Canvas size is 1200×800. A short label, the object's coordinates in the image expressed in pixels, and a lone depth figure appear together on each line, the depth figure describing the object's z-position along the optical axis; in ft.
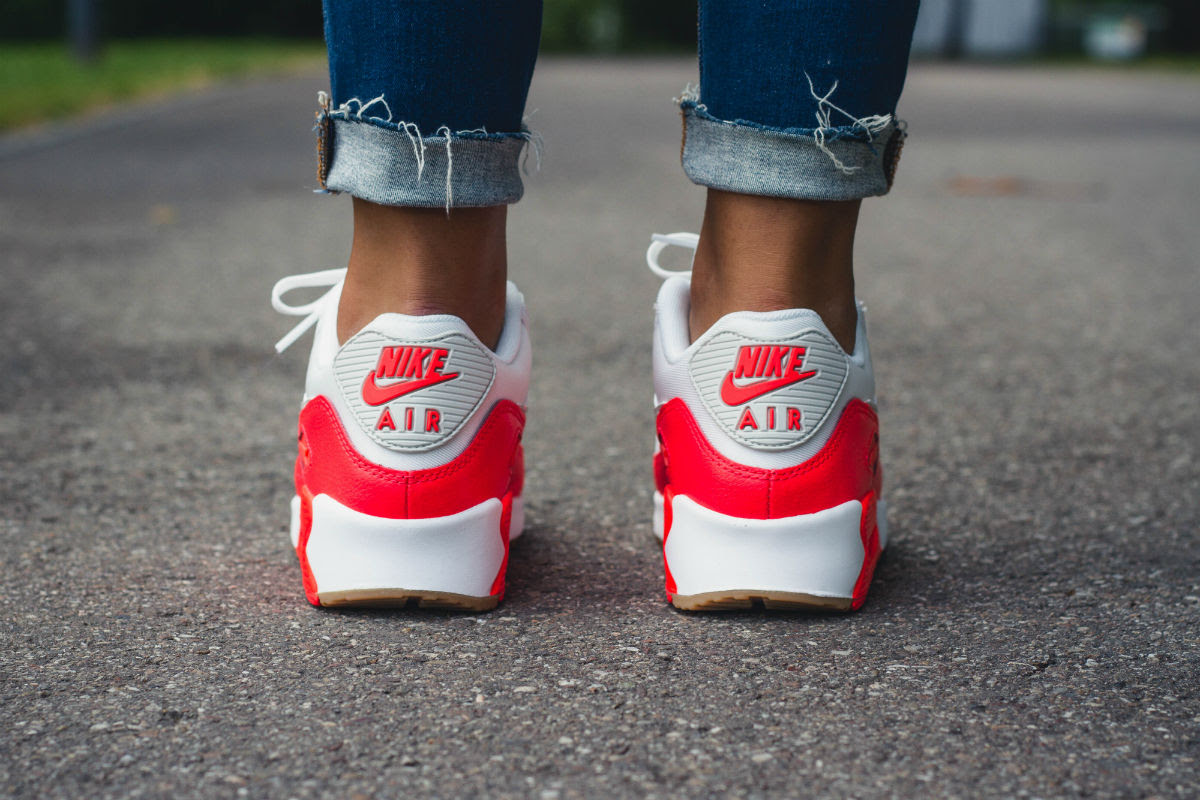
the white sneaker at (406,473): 2.50
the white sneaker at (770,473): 2.51
